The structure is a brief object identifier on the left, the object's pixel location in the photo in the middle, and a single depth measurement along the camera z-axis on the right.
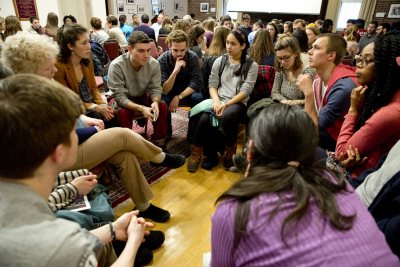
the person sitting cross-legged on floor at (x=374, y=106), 1.41
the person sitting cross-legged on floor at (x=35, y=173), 0.63
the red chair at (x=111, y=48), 4.63
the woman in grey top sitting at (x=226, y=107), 2.58
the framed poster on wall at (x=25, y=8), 6.70
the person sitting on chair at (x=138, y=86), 2.48
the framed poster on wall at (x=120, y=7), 9.80
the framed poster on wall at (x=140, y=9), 10.70
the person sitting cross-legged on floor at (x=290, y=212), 0.69
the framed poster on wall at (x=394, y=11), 8.14
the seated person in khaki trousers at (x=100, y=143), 1.64
